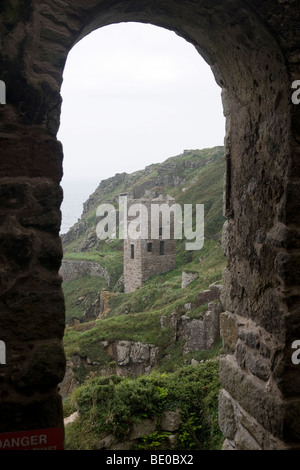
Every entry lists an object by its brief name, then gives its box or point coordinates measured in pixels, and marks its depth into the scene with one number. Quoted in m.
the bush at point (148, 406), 5.04
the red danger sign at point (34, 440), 2.41
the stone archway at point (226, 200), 2.47
